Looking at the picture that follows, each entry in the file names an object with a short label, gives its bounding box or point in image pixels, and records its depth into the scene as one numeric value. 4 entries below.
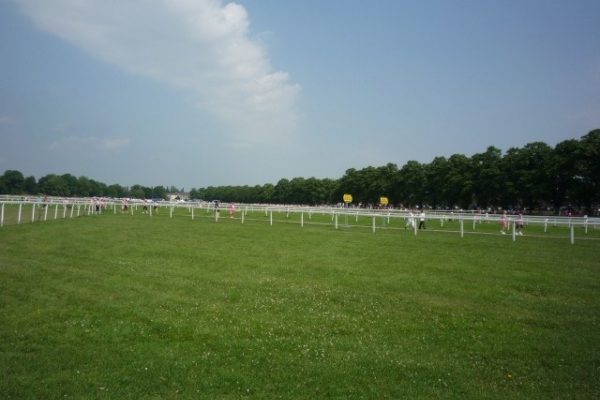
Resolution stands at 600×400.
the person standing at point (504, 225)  29.64
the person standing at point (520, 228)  28.22
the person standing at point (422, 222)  31.65
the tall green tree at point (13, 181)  161.62
